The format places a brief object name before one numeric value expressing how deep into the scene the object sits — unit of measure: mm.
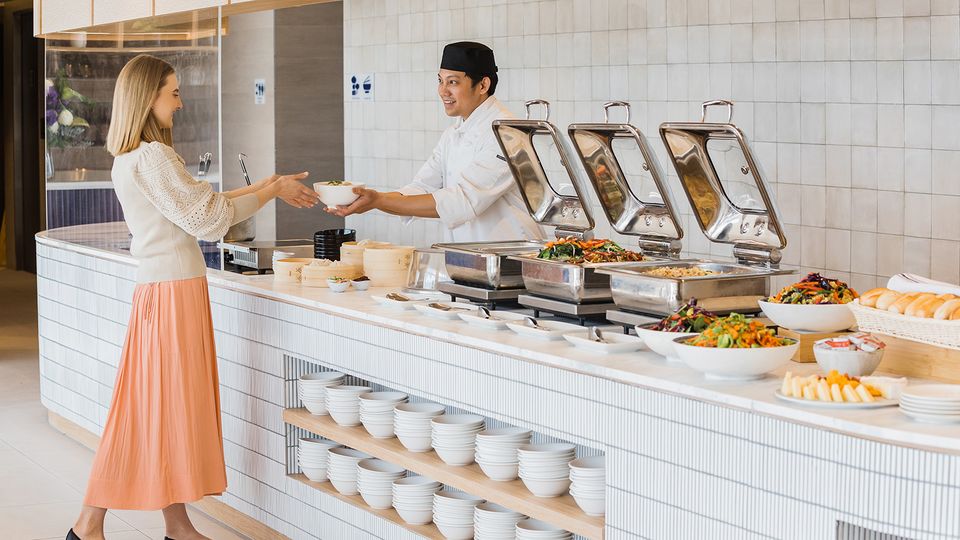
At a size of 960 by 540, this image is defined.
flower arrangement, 6340
